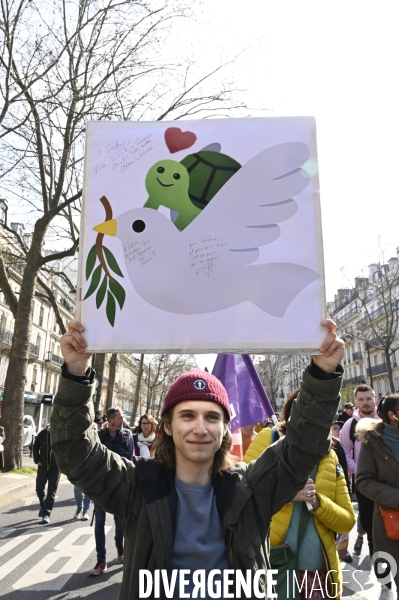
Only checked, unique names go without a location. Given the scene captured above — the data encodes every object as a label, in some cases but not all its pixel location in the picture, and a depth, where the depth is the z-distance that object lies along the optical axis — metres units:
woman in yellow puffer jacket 2.90
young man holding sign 1.78
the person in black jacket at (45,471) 8.78
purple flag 5.11
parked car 25.55
